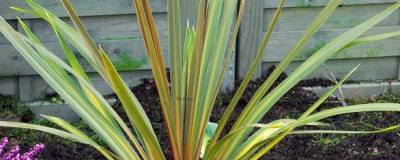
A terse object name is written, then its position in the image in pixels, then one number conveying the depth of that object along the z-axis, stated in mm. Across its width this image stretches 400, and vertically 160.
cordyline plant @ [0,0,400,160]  1979
